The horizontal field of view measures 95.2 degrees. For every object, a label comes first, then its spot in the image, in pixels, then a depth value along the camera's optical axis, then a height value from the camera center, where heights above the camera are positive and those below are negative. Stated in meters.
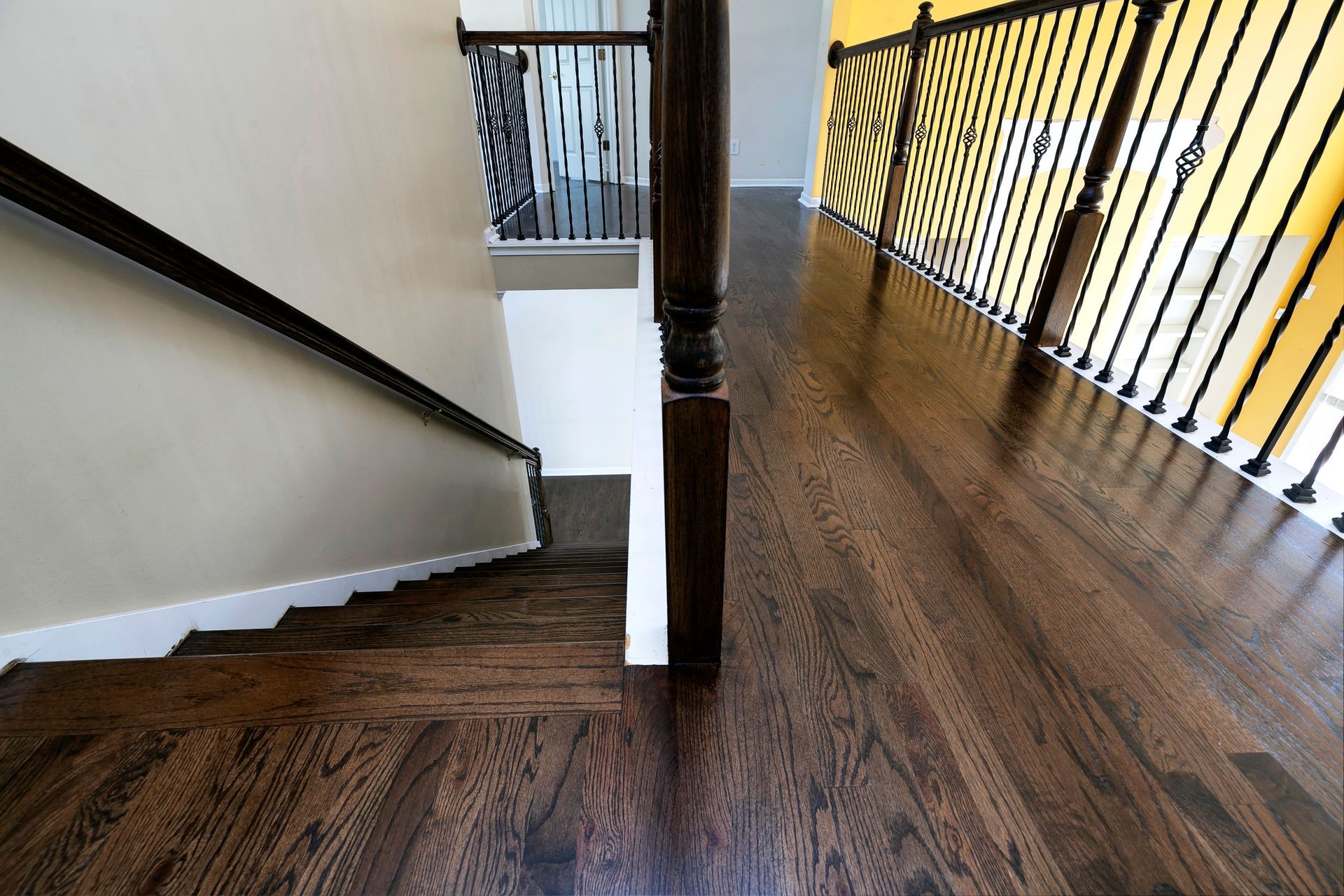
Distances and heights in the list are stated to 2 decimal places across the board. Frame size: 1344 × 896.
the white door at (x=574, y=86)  5.19 +0.25
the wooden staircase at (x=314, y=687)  0.93 -0.80
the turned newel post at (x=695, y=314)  0.64 -0.21
